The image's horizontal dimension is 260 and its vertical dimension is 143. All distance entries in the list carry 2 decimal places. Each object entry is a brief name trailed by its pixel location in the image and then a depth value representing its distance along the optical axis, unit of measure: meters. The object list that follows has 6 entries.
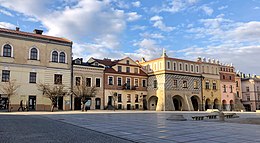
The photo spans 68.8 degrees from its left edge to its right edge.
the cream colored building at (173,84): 35.91
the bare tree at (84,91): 29.12
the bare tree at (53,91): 26.33
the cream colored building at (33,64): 26.77
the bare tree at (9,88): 25.55
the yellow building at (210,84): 41.04
